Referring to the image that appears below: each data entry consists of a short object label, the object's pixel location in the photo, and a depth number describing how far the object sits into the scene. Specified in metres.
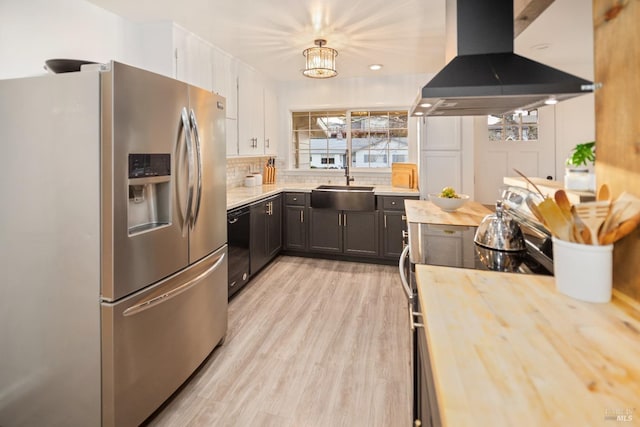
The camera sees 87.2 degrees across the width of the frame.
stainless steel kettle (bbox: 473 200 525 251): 1.54
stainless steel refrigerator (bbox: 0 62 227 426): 1.38
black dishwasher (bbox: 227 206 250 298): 2.96
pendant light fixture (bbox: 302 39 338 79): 3.02
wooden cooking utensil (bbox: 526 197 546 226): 1.04
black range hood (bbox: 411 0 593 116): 1.41
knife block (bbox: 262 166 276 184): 4.73
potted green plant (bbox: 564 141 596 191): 1.23
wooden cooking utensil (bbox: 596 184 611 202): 0.99
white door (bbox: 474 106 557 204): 4.57
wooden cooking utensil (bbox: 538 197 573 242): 0.99
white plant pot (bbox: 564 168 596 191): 1.24
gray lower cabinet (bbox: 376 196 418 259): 3.97
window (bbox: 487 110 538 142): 4.60
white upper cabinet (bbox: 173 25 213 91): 2.73
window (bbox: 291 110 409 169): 4.68
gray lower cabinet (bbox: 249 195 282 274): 3.50
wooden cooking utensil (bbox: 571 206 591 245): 0.96
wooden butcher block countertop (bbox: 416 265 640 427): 0.53
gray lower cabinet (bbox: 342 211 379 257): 4.06
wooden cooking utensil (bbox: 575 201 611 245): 0.93
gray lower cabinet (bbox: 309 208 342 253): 4.19
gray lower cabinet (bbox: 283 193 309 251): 4.29
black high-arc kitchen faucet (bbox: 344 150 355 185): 4.57
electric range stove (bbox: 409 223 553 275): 1.31
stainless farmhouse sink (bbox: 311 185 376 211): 4.00
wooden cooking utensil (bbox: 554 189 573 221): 0.98
